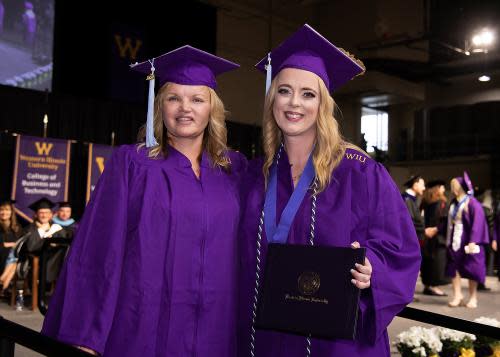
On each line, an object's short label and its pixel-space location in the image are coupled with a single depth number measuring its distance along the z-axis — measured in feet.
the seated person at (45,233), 23.66
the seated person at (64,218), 27.11
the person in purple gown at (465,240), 24.16
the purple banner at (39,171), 32.01
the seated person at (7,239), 24.79
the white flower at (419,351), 10.39
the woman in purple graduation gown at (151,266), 6.07
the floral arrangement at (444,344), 10.46
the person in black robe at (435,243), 28.48
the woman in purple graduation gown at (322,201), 5.76
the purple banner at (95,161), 35.24
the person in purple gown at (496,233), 29.91
